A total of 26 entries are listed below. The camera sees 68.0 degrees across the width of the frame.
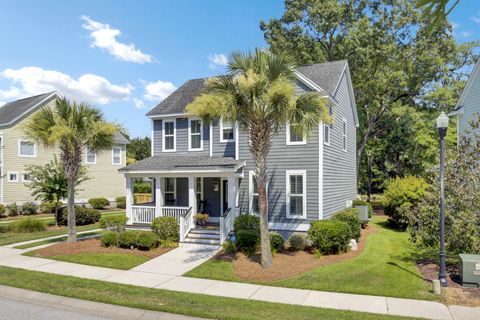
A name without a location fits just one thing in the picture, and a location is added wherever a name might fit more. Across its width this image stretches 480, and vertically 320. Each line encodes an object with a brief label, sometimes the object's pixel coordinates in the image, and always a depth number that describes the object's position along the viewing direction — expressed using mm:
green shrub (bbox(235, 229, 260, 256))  13633
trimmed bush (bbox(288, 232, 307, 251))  14344
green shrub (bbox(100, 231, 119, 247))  15250
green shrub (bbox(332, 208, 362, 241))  15077
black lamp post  9805
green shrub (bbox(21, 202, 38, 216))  28438
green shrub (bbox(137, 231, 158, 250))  14742
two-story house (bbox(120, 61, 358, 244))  15953
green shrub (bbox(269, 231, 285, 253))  13758
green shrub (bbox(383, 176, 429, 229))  18548
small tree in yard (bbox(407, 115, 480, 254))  10852
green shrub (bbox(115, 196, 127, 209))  34653
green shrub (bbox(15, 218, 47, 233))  20367
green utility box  9516
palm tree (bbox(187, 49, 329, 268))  11266
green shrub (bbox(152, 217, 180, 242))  15641
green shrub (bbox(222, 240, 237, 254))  13930
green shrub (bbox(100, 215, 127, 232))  16844
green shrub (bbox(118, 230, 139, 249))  14922
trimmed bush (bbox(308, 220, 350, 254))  13204
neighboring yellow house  28562
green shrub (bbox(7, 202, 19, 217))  27500
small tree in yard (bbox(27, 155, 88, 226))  22203
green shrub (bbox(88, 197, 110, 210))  31984
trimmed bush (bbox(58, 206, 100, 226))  22844
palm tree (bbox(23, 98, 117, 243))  15414
